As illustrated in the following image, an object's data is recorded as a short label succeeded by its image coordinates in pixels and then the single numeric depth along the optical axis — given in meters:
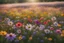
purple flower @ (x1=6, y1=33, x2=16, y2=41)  1.86
